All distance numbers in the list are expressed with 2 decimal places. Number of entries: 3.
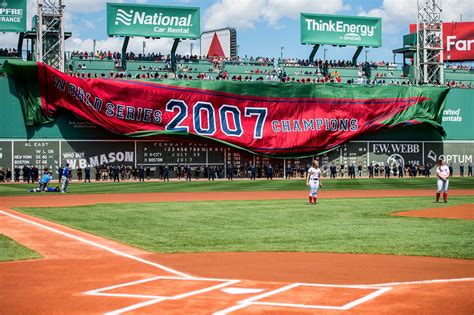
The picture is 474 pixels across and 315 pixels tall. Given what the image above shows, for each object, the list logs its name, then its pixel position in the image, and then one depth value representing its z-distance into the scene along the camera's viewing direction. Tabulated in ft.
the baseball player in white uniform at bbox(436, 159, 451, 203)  90.58
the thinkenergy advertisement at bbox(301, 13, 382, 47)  217.77
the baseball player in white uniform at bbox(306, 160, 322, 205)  89.30
